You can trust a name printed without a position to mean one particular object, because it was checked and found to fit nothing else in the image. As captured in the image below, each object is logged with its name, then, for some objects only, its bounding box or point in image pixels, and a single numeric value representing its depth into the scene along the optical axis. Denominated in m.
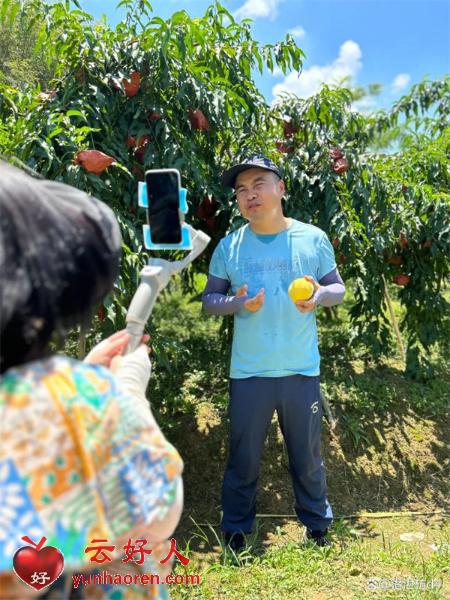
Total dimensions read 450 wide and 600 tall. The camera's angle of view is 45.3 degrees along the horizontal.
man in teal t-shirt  2.08
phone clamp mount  1.09
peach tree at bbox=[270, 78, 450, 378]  2.86
